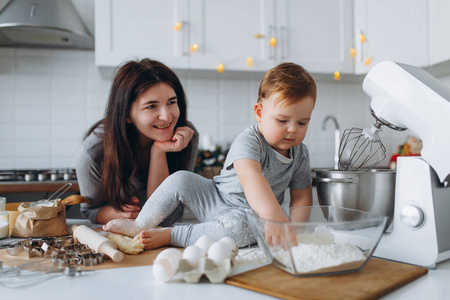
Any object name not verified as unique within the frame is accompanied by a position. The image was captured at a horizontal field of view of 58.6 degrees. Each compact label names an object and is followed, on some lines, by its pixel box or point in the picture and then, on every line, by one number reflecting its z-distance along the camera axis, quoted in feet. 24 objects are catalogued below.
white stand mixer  2.36
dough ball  2.72
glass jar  3.38
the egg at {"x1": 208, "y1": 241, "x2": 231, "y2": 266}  2.09
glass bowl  1.99
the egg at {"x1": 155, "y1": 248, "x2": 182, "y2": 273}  2.02
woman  4.35
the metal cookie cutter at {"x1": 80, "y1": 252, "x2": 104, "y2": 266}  2.37
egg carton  2.01
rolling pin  2.44
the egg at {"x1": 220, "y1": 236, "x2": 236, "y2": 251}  2.29
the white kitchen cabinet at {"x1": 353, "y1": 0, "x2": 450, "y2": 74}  7.40
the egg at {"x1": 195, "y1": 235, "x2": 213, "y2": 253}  2.26
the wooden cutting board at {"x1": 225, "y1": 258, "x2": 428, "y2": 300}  1.82
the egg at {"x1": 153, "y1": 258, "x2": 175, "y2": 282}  2.01
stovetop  6.89
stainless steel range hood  6.92
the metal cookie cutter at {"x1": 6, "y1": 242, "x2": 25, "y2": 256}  2.67
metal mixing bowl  2.64
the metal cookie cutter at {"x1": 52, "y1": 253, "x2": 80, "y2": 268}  2.28
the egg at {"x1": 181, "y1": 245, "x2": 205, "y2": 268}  2.07
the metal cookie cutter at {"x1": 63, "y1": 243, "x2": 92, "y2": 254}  2.55
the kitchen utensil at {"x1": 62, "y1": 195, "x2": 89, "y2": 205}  3.56
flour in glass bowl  2.03
